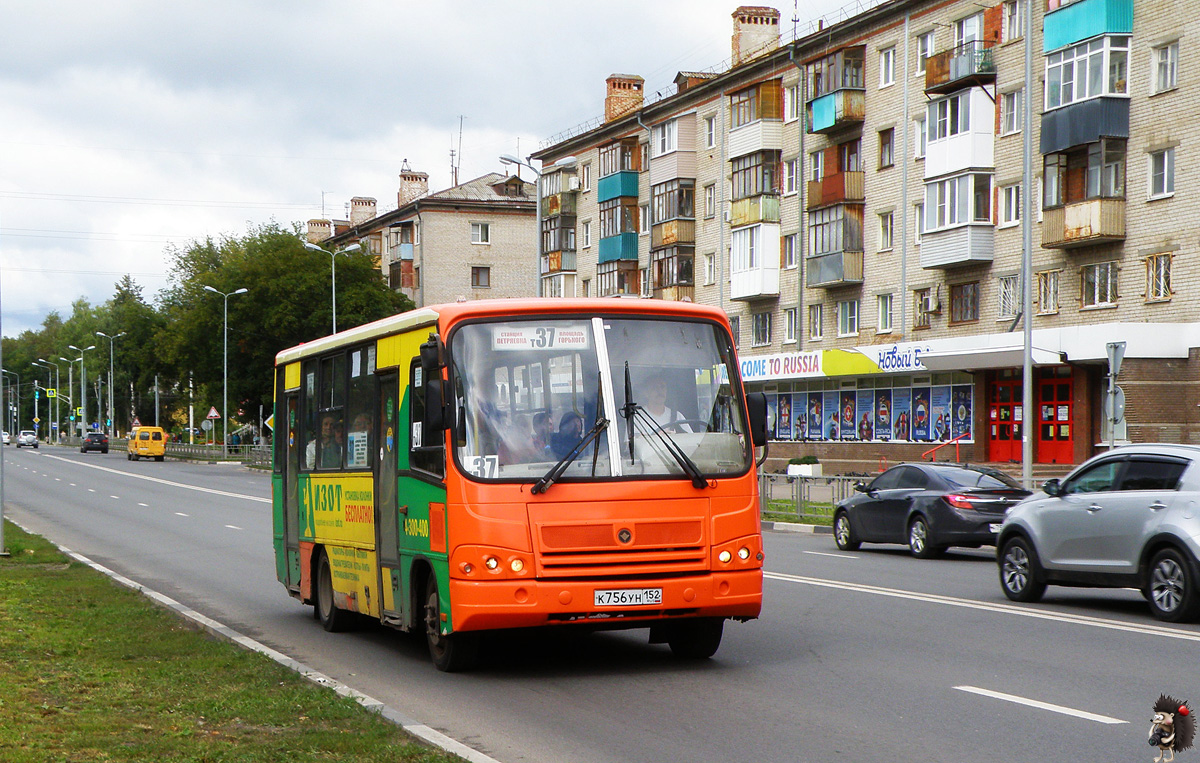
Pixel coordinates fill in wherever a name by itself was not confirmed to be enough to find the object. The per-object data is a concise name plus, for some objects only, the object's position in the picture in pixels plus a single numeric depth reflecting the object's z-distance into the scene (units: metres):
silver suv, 12.80
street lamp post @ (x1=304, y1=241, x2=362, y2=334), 76.81
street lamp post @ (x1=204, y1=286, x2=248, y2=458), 81.62
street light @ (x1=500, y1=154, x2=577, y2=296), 43.06
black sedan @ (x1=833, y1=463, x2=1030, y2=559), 21.16
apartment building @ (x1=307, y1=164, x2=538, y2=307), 92.06
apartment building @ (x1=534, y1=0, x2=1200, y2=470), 38.12
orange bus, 9.65
